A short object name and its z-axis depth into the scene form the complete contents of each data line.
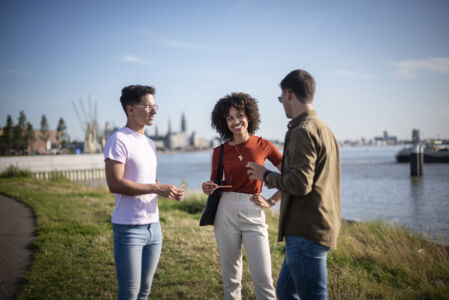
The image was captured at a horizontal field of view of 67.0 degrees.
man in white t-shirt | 2.67
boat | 63.03
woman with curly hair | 3.07
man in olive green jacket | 2.25
